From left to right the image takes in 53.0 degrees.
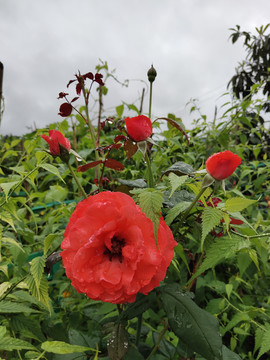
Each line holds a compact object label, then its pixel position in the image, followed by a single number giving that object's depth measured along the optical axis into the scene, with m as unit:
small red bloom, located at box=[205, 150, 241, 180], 0.39
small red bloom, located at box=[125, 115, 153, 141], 0.43
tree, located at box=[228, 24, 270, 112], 3.19
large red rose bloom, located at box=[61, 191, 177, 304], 0.38
